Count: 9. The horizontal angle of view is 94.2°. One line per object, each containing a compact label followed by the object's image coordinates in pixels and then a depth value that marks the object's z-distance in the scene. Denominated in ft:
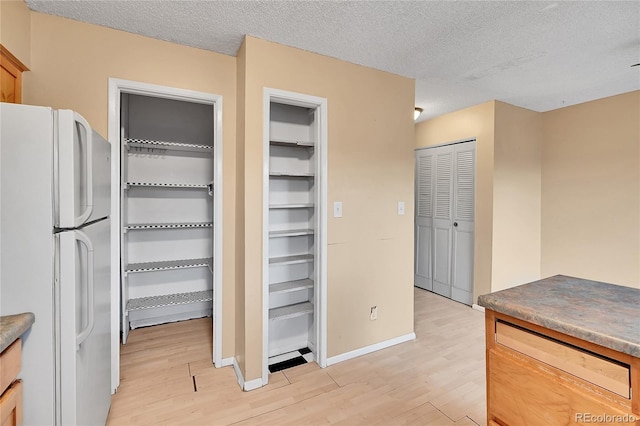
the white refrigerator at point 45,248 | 3.69
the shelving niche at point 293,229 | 8.35
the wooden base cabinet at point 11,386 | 3.31
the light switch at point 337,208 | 8.05
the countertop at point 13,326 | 3.24
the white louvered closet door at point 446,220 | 12.46
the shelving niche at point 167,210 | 9.75
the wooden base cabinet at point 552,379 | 3.06
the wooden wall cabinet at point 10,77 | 5.22
